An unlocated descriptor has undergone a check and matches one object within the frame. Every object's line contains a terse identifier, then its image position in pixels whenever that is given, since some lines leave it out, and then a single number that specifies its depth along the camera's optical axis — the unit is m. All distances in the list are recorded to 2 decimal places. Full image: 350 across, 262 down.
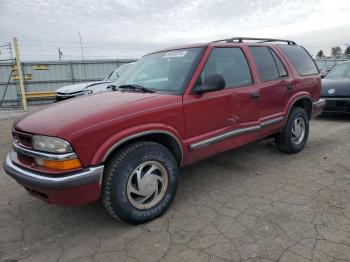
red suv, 2.90
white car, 9.84
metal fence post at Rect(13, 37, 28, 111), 13.05
